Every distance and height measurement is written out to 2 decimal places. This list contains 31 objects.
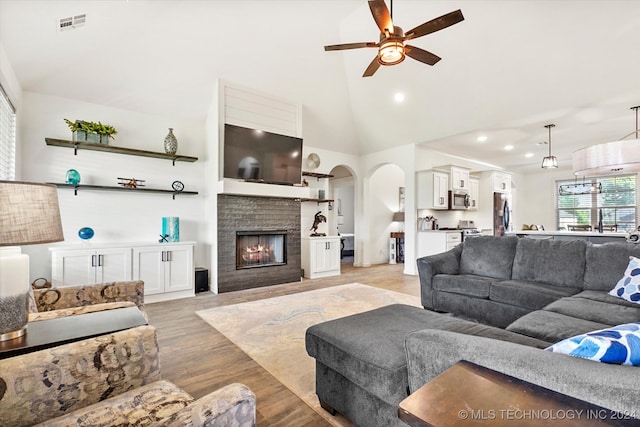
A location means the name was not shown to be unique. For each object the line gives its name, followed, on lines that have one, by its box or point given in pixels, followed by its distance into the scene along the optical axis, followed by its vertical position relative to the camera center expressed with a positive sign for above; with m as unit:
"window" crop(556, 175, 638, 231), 8.09 +0.29
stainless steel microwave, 6.95 +0.35
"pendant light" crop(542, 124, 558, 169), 5.57 +0.95
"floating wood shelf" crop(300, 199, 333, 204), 6.59 +0.32
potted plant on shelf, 4.12 +1.16
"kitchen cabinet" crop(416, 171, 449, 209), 6.34 +0.53
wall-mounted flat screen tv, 4.82 +0.99
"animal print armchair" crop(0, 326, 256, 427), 0.97 -0.63
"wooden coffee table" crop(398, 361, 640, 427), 0.68 -0.46
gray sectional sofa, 0.86 -0.66
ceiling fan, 2.67 +1.70
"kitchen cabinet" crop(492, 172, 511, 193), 8.34 +0.90
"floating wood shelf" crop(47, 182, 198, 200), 4.13 +0.39
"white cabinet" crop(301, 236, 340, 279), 6.00 -0.83
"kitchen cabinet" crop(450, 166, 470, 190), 6.96 +0.85
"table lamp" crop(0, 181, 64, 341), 1.16 -0.07
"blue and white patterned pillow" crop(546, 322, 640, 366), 0.84 -0.38
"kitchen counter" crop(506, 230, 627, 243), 4.26 -0.33
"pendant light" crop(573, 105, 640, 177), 2.88 +0.55
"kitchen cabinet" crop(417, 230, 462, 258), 6.05 -0.54
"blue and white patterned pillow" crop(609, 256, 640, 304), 2.37 -0.57
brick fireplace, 4.87 -0.46
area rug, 2.27 -1.18
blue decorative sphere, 4.05 -0.23
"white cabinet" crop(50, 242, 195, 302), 3.71 -0.67
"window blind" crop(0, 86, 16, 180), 3.16 +0.86
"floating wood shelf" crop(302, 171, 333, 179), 6.52 +0.87
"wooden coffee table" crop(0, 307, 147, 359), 1.25 -0.55
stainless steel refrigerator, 8.31 +0.01
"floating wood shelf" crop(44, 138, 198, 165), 4.05 +0.95
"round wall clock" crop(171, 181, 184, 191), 4.94 +0.48
